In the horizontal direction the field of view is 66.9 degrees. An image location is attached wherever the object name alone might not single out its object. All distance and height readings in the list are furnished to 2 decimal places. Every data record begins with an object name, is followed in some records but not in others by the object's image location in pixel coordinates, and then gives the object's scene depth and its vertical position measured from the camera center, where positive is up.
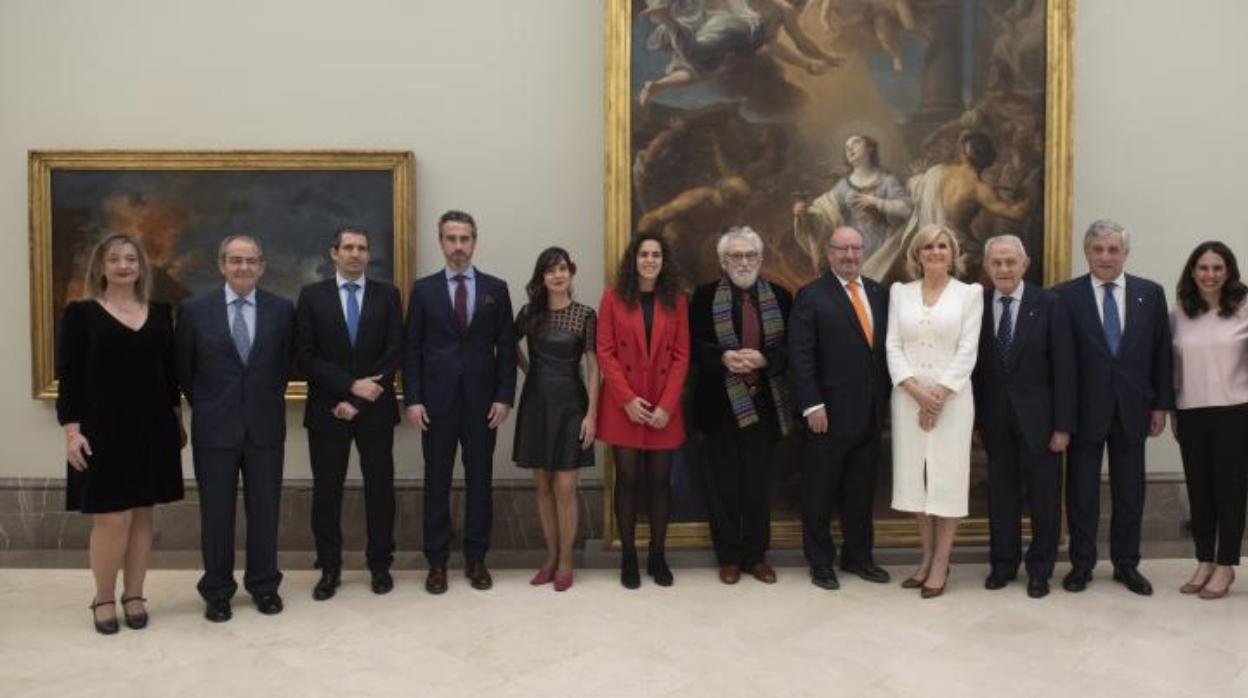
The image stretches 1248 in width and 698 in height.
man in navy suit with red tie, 5.44 -0.34
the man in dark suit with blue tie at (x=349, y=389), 5.28 -0.38
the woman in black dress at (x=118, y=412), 4.67 -0.46
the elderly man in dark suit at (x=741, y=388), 5.54 -0.40
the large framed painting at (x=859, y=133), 6.18 +1.24
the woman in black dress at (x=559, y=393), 5.47 -0.42
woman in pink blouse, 5.28 -0.47
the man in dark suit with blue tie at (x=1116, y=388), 5.39 -0.38
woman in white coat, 5.27 -0.36
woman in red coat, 5.42 -0.21
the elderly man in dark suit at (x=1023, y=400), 5.33 -0.46
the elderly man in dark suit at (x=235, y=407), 4.96 -0.46
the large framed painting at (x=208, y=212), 6.25 +0.72
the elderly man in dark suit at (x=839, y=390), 5.45 -0.40
